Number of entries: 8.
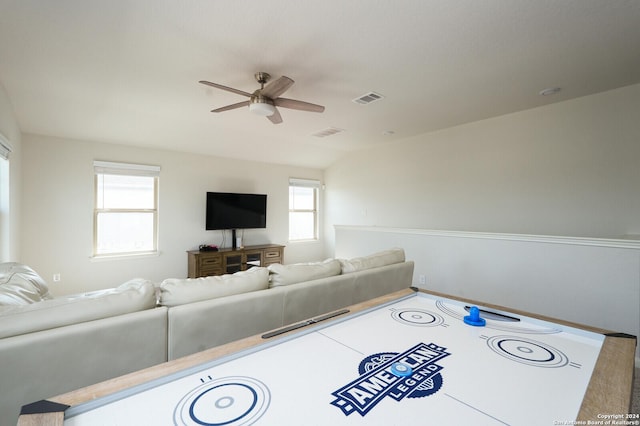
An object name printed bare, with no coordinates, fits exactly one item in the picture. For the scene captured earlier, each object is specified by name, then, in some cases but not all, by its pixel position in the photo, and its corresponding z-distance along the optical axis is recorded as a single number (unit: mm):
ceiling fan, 2371
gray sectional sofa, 1132
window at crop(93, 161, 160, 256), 4375
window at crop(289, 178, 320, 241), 6664
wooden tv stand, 4758
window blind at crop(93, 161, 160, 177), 4291
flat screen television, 5199
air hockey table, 758
